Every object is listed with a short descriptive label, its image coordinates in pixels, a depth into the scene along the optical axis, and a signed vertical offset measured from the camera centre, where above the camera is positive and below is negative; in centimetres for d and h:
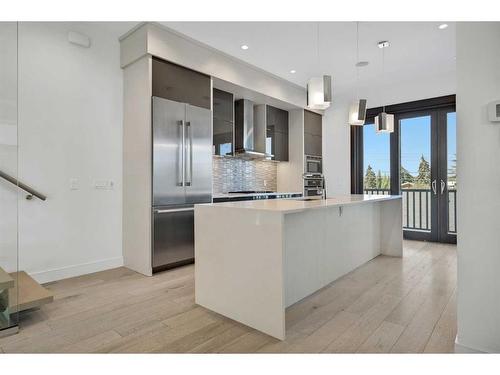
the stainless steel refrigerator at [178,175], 347 +16
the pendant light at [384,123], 382 +80
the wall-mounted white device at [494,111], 159 +39
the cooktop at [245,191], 523 -8
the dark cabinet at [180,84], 350 +127
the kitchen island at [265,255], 199 -54
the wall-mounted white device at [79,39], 334 +167
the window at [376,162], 576 +47
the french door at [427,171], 509 +26
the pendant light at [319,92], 282 +89
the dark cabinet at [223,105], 458 +128
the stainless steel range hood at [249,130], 505 +99
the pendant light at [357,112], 343 +85
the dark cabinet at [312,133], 604 +110
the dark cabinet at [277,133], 564 +104
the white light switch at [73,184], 336 +5
